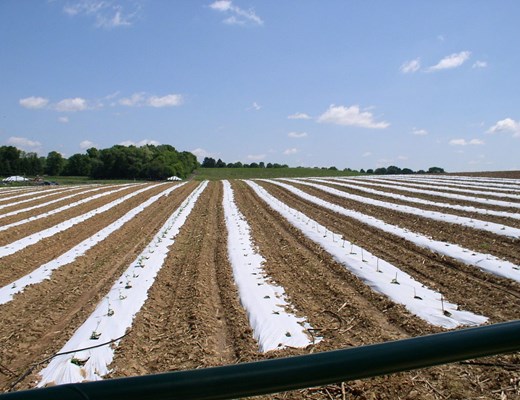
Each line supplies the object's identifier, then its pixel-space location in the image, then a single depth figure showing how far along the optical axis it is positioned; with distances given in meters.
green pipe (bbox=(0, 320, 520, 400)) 0.95
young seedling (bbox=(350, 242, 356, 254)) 9.73
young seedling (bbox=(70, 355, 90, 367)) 4.66
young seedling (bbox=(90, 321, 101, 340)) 5.37
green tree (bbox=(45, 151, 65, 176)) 109.17
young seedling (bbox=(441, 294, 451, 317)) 5.70
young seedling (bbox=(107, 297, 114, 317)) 6.18
